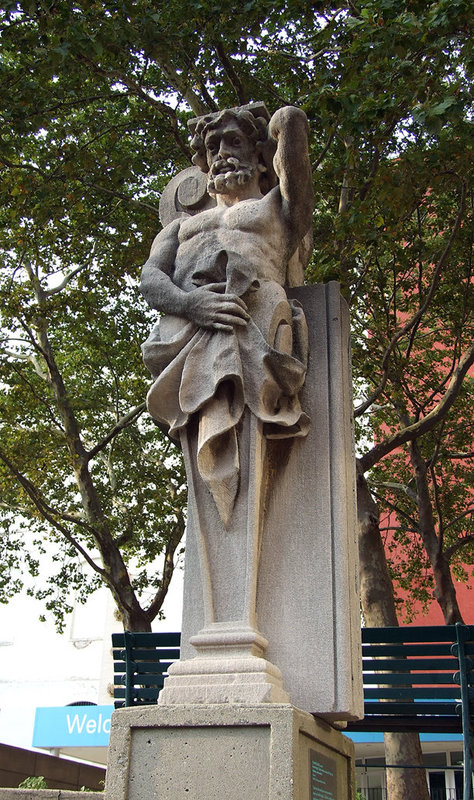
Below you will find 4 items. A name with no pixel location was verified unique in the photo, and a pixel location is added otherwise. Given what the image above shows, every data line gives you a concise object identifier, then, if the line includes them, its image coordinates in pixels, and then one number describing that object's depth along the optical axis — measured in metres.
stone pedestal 3.50
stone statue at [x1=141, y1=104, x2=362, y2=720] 4.07
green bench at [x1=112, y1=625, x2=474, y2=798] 5.88
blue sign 22.53
